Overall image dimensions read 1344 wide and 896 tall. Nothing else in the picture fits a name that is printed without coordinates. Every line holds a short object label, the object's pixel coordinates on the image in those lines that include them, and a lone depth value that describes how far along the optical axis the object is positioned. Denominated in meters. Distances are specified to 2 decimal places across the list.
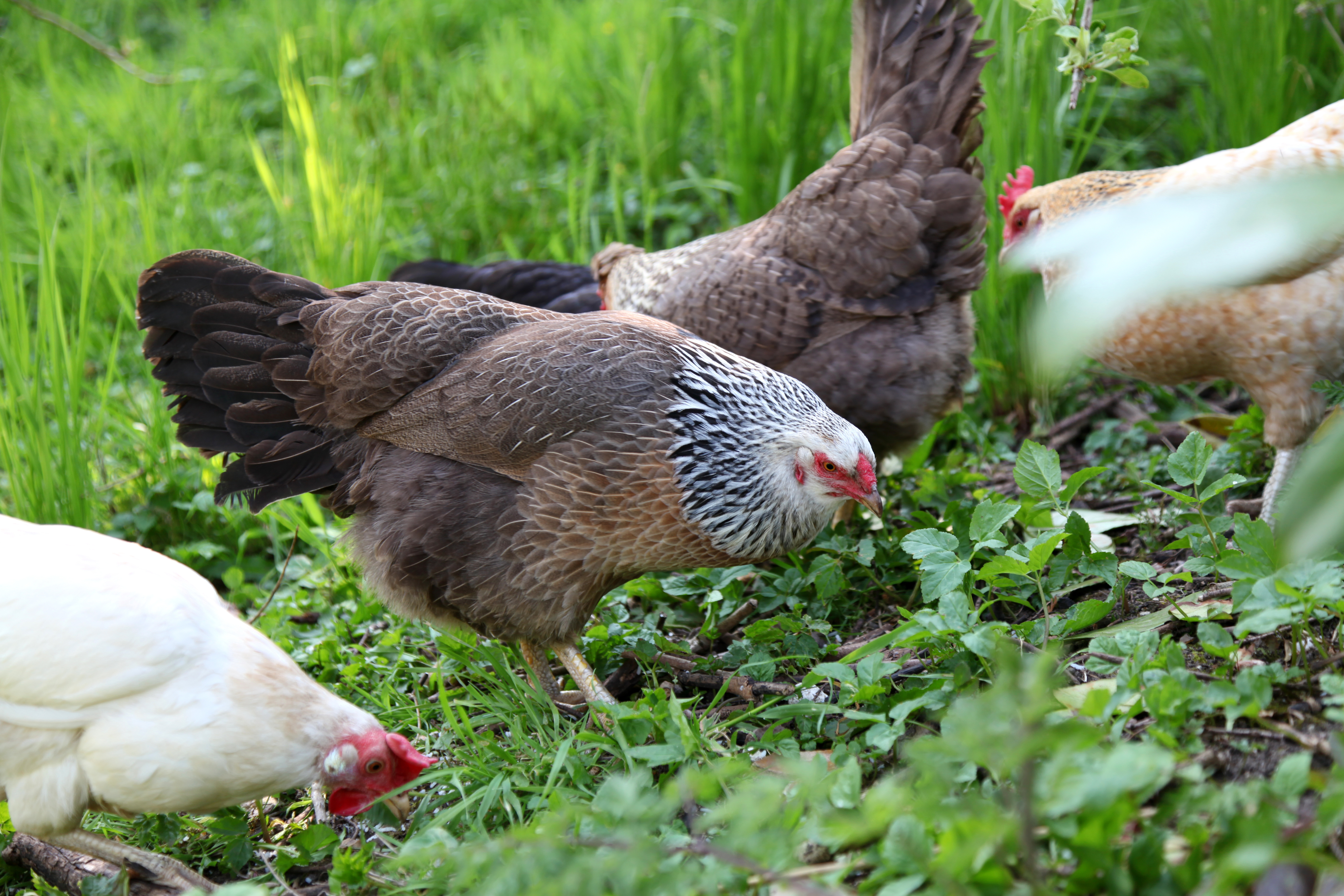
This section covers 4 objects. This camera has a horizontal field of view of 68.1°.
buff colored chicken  2.43
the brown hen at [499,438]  2.46
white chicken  1.94
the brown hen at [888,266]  3.23
